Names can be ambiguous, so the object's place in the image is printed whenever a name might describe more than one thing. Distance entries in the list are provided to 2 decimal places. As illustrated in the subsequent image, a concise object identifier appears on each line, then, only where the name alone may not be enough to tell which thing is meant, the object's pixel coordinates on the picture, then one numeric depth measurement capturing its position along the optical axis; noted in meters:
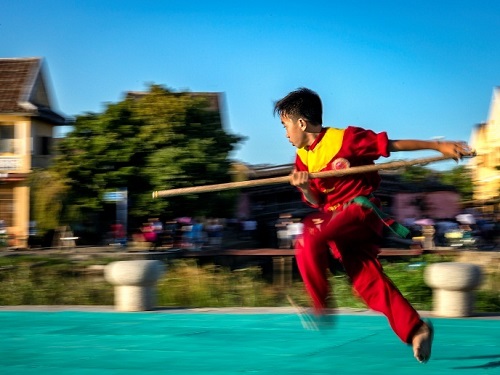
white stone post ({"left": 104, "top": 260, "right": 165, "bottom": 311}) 10.52
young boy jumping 5.71
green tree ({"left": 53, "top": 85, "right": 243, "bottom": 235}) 37.38
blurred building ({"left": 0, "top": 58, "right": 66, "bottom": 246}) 42.34
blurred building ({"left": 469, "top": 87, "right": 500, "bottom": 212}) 55.50
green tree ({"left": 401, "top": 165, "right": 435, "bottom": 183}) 51.31
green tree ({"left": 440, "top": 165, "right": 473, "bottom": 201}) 53.21
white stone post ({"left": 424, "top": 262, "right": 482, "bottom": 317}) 9.73
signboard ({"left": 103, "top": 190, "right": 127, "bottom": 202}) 37.31
